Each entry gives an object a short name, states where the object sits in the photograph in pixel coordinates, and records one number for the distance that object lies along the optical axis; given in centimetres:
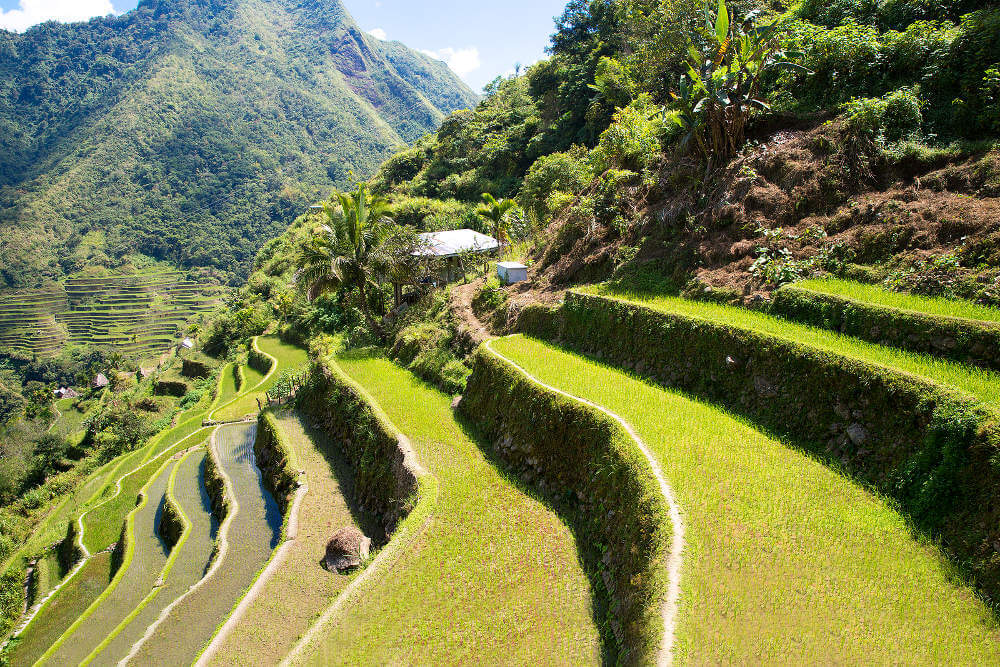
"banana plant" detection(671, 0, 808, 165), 1241
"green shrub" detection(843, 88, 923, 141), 1062
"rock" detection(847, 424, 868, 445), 691
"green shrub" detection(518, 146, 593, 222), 2286
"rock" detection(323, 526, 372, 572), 950
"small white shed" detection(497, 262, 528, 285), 1792
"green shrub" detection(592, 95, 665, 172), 1566
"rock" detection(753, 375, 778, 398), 834
